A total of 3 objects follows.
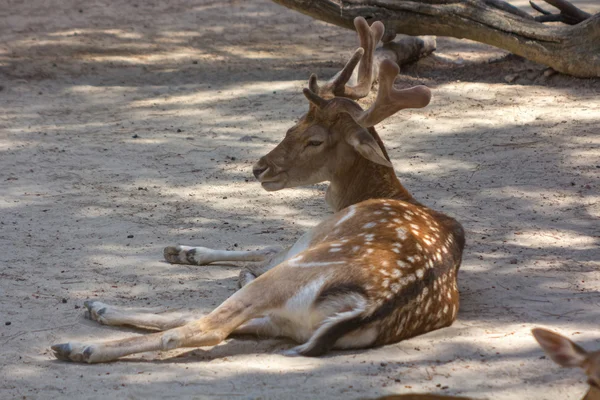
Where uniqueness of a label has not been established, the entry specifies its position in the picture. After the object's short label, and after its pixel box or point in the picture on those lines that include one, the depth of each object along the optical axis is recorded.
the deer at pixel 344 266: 8.77
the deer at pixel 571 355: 6.54
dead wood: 17.94
